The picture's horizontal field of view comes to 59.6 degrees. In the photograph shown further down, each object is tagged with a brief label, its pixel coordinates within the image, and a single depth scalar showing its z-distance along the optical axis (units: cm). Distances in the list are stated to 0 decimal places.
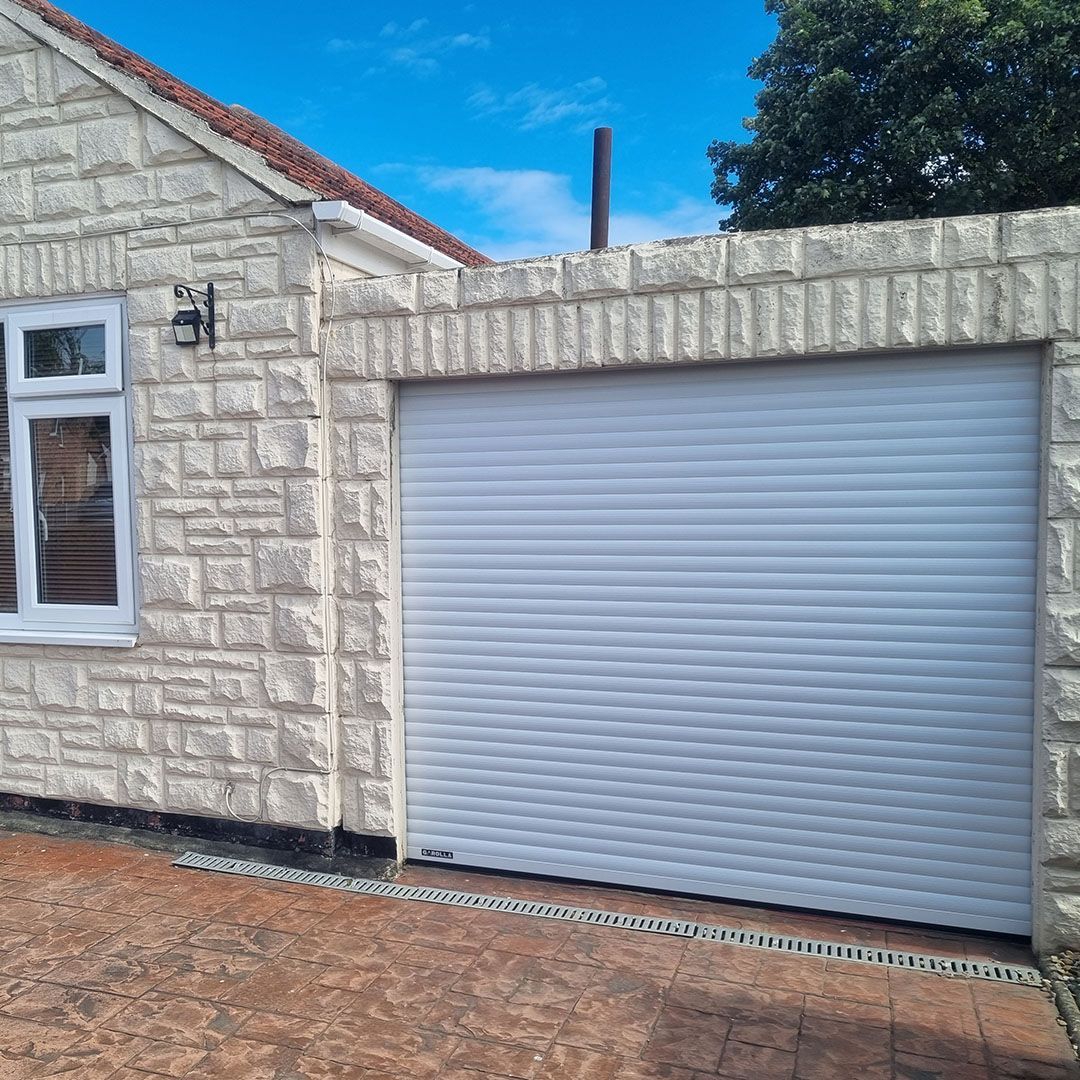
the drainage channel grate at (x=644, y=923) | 406
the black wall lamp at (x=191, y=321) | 526
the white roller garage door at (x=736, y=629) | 431
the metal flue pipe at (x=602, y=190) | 1295
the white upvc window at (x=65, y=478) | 559
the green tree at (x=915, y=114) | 1270
